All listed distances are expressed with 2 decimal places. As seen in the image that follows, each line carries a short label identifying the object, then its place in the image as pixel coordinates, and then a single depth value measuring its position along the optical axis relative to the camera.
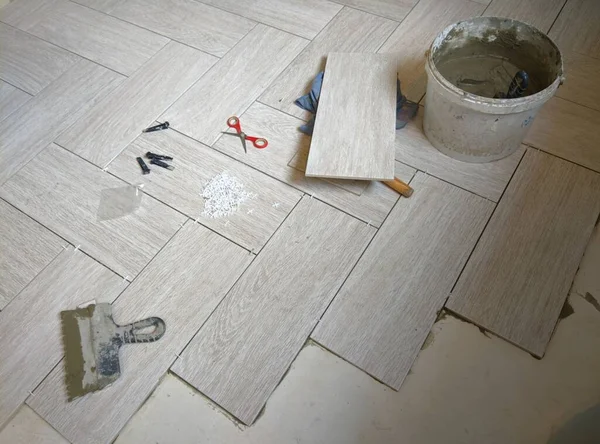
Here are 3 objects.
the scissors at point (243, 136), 1.42
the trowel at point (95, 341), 1.07
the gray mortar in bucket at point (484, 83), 1.16
